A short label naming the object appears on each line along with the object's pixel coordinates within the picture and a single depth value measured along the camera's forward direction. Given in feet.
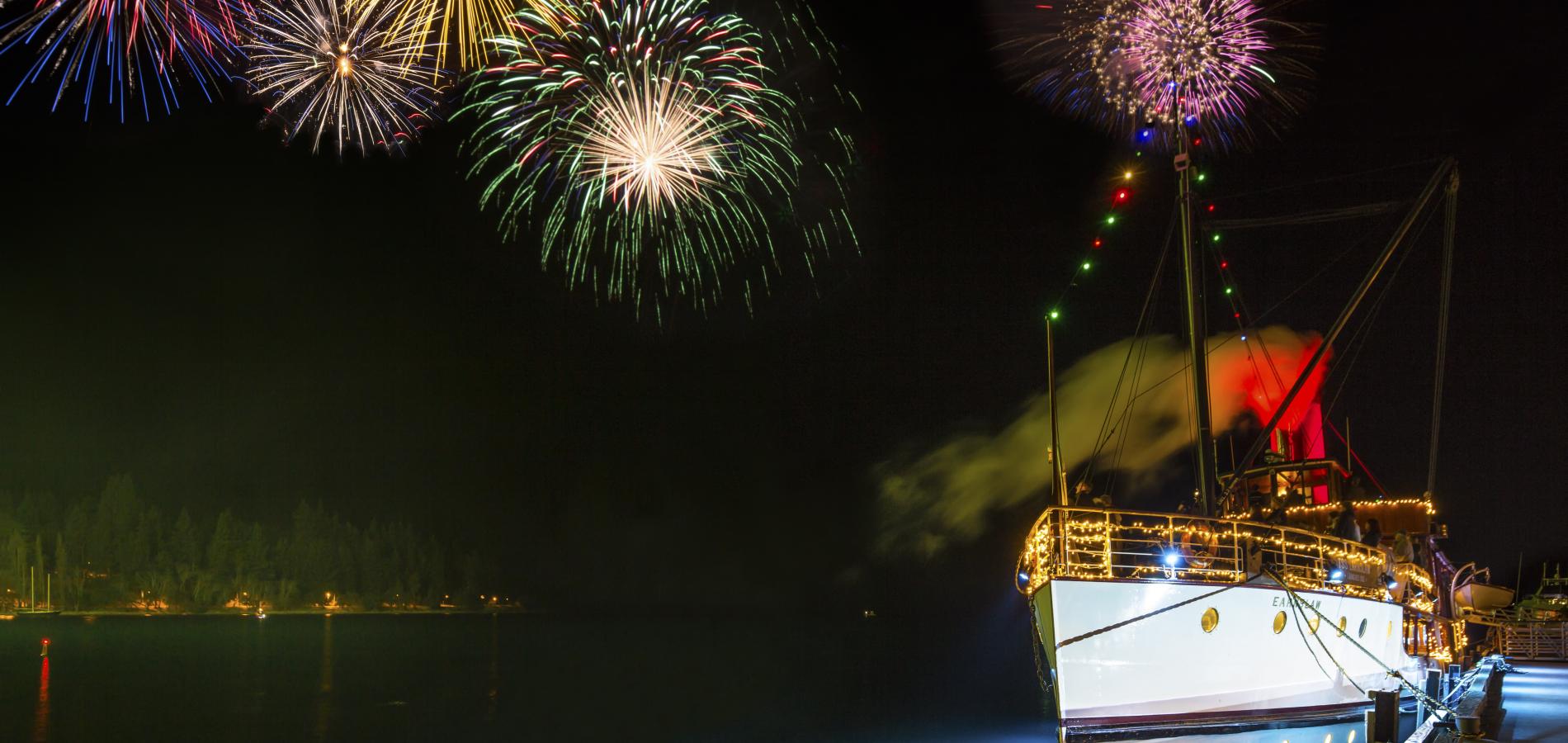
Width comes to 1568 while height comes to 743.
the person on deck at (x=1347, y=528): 94.99
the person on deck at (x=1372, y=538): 101.60
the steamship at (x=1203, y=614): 70.74
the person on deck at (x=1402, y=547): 107.55
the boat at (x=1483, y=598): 196.13
